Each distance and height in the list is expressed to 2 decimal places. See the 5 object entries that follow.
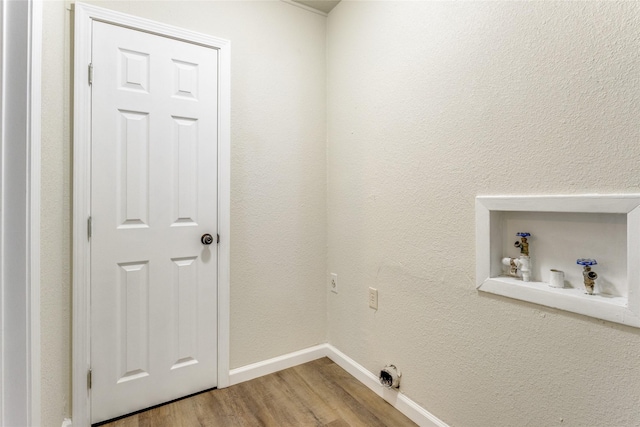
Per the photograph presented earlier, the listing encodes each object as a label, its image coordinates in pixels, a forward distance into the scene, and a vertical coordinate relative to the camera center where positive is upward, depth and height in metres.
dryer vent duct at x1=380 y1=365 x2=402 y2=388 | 1.61 -0.87
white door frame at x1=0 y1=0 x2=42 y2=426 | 0.65 +0.00
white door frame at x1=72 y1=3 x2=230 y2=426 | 1.43 +0.06
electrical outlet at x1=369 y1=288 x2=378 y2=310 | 1.78 -0.50
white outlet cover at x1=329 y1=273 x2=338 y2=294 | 2.10 -0.48
